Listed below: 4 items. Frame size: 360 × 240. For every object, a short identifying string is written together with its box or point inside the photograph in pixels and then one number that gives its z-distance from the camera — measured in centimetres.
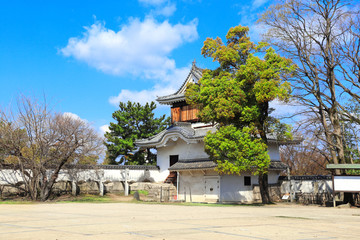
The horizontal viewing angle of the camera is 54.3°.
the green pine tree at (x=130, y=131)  4094
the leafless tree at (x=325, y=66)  2358
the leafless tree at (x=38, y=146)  2416
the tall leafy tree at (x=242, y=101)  2161
